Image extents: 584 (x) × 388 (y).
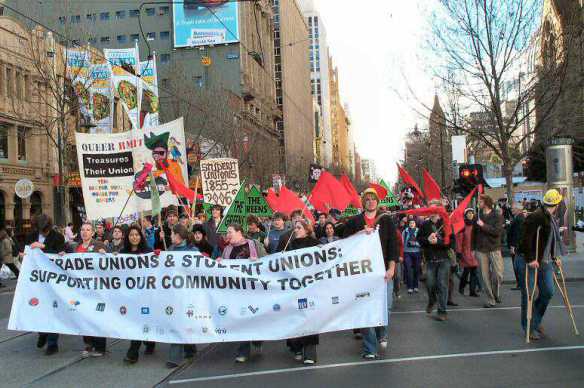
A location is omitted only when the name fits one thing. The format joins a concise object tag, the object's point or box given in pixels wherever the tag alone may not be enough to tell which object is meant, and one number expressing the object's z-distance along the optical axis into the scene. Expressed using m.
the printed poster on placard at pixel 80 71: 23.59
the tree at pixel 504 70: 19.86
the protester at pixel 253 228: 10.95
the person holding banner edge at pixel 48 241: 7.79
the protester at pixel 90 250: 7.51
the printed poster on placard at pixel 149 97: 28.81
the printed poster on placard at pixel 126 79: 27.43
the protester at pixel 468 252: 11.28
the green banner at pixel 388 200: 16.80
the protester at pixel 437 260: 8.96
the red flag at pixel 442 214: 8.48
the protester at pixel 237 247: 7.26
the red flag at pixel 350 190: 14.51
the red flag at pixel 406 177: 12.17
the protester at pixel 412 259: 12.37
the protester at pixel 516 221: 12.47
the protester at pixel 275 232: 10.23
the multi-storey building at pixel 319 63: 181.50
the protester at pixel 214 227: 10.09
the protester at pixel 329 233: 10.98
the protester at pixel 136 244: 7.43
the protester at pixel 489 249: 10.38
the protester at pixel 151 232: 11.99
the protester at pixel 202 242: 8.66
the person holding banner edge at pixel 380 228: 7.22
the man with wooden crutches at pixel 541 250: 7.42
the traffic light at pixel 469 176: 17.83
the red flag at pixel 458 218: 10.24
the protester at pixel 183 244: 7.37
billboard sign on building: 65.94
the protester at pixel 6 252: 16.02
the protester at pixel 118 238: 8.19
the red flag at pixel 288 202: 13.81
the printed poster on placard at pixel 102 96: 26.52
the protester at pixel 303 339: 6.75
